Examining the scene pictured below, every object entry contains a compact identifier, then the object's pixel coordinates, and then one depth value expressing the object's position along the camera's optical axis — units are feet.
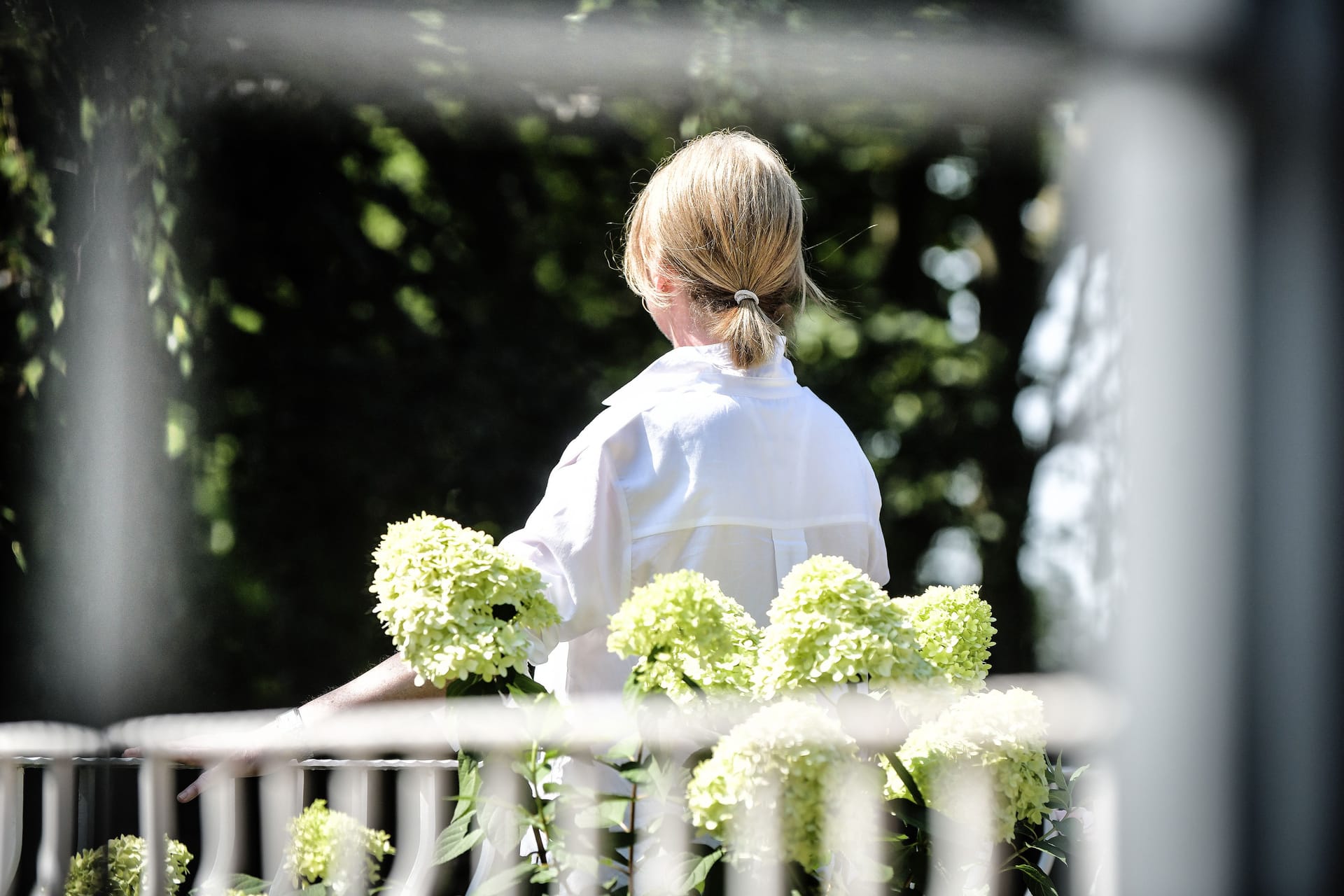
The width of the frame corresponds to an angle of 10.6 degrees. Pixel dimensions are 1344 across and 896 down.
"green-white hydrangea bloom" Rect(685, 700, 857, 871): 19.84
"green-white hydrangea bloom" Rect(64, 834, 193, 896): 20.87
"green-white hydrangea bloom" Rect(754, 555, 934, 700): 20.06
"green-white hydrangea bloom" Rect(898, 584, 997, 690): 20.67
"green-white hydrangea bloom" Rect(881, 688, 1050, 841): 20.08
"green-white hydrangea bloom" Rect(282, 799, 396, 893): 20.67
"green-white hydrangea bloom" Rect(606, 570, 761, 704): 20.07
